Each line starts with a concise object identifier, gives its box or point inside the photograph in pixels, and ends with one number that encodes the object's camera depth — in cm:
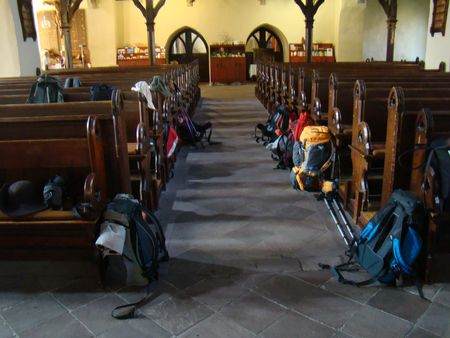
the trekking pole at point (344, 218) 287
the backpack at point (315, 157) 356
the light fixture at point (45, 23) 1385
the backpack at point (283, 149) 439
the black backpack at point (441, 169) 209
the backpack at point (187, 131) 552
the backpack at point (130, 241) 218
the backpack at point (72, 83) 401
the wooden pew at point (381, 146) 244
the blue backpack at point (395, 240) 218
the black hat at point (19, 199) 230
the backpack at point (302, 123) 419
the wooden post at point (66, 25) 859
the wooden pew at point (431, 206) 212
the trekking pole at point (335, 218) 280
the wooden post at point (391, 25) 866
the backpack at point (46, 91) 327
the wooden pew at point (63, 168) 223
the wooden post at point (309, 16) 887
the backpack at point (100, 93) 326
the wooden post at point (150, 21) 983
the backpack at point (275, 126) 511
